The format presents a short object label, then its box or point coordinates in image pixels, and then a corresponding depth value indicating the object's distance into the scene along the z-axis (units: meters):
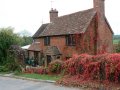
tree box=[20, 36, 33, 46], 79.50
